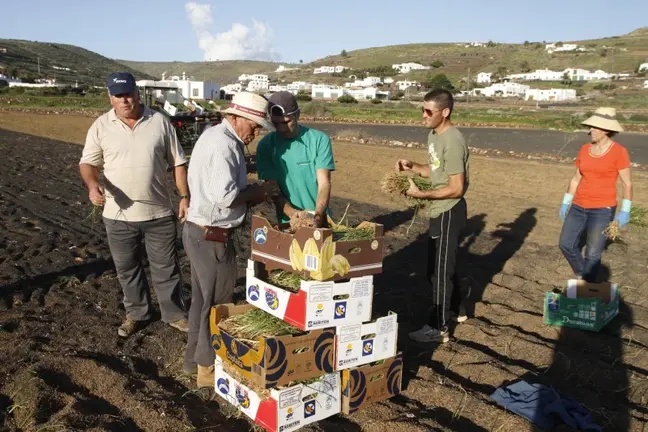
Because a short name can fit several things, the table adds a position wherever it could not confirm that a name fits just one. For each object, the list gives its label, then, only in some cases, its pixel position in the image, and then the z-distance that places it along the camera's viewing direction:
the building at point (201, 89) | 68.50
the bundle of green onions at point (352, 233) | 3.78
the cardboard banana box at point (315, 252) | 3.50
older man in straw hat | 3.66
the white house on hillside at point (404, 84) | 115.97
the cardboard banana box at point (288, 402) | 3.46
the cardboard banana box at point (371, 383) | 3.77
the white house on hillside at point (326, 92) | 101.81
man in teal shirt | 4.17
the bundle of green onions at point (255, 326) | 3.66
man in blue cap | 4.59
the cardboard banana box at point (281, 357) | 3.41
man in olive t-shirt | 4.63
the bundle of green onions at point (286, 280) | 3.79
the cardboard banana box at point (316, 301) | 3.50
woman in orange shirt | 5.55
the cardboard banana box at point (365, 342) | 3.69
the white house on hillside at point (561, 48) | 163.57
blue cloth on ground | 3.71
